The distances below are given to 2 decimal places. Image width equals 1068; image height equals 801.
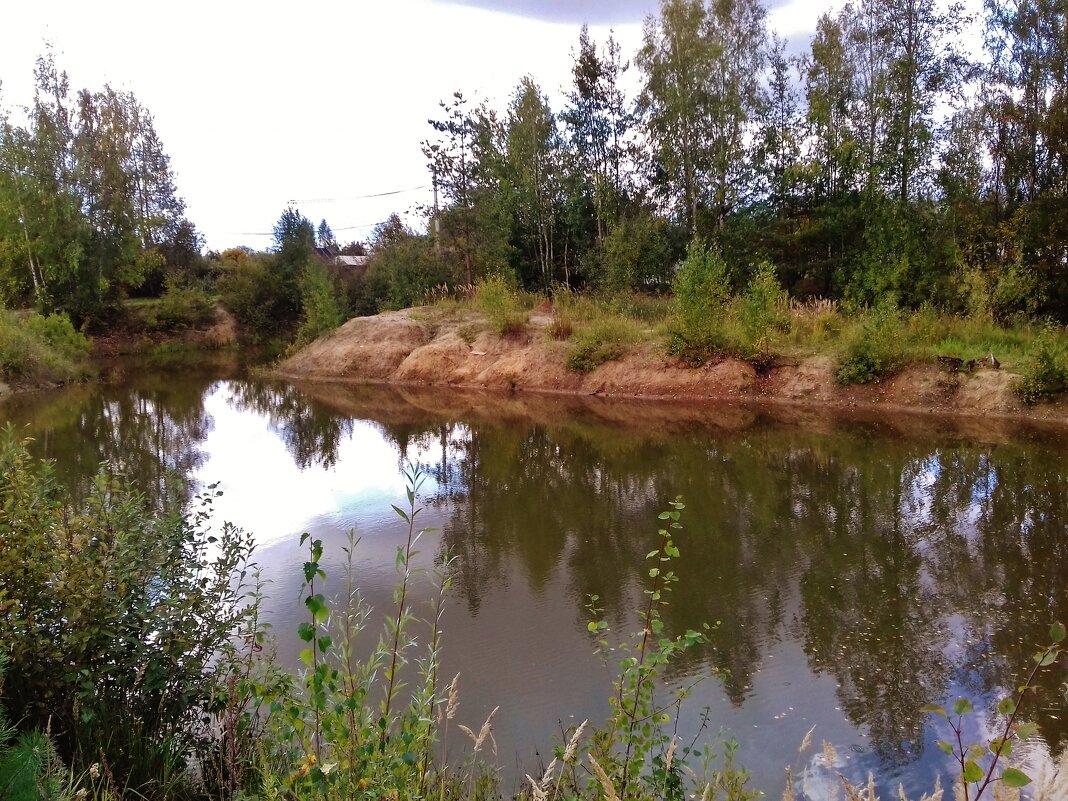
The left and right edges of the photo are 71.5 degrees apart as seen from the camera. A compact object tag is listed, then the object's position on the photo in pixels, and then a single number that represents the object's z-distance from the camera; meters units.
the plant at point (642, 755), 2.97
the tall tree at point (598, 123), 26.22
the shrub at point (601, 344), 19.52
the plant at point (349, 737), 2.44
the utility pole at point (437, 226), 29.70
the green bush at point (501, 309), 22.03
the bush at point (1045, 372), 13.25
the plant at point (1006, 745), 1.59
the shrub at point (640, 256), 23.88
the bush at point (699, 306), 17.44
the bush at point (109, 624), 3.20
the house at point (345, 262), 34.20
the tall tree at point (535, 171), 26.12
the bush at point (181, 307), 36.19
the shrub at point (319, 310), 27.89
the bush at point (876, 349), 15.62
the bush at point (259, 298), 36.09
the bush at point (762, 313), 16.89
